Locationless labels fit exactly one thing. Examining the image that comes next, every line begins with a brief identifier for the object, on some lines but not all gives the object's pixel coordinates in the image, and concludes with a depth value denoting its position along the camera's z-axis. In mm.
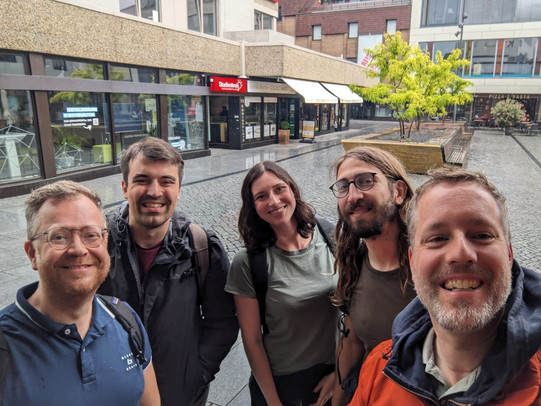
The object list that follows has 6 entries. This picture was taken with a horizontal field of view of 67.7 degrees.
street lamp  32778
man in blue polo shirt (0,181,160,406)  1423
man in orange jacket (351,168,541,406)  1164
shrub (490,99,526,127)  30938
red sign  16984
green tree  15266
